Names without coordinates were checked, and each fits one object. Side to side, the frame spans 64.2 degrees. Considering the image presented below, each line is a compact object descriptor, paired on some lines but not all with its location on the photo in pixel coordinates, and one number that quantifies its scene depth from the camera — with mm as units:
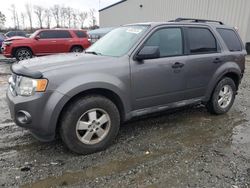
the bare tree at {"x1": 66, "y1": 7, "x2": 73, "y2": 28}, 58714
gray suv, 2494
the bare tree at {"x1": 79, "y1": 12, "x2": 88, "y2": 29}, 59844
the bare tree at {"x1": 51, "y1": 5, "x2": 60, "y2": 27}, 58290
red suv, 10082
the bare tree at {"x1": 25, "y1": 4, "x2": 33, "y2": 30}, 56925
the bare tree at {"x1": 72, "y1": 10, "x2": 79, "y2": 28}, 59825
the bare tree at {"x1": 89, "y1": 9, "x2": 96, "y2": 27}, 58950
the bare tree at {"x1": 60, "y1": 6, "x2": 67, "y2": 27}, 58695
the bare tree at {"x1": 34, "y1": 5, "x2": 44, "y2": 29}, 57146
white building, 13492
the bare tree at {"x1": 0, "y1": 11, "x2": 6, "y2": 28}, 48732
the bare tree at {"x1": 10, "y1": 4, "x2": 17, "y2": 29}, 56826
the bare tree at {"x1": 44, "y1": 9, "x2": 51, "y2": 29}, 58149
